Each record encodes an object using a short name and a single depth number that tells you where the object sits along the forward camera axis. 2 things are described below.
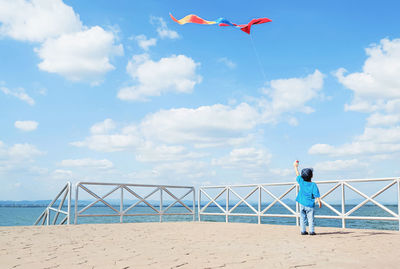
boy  6.98
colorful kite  8.37
